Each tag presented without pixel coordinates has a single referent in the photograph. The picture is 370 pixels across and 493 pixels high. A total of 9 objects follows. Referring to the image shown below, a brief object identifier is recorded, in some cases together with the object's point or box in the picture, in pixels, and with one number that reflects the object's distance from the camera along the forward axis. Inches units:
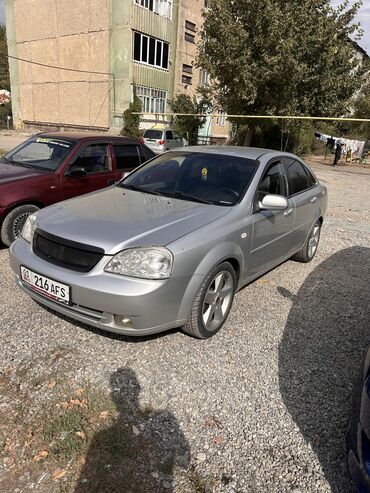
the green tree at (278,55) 654.5
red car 194.7
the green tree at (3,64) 1907.0
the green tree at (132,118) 1050.7
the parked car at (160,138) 808.3
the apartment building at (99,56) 1046.4
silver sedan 108.7
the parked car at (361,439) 68.8
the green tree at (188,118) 1038.4
